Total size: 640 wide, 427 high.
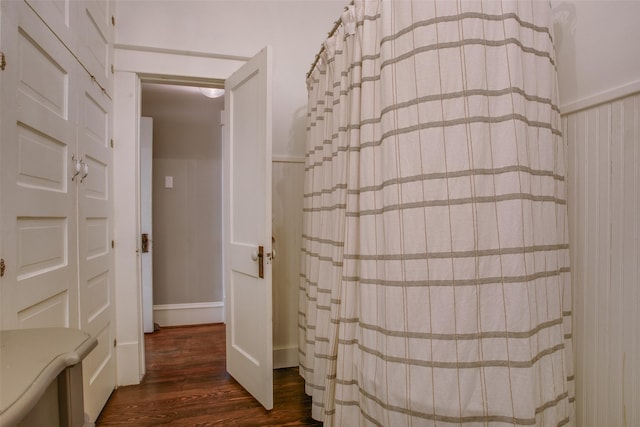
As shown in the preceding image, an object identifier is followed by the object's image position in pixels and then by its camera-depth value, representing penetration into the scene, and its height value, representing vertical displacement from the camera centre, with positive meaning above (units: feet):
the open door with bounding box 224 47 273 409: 5.56 -0.19
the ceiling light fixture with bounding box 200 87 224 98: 9.30 +3.66
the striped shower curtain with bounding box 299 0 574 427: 3.05 -0.12
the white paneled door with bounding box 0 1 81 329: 3.15 +0.51
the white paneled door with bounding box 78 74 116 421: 4.94 -0.40
